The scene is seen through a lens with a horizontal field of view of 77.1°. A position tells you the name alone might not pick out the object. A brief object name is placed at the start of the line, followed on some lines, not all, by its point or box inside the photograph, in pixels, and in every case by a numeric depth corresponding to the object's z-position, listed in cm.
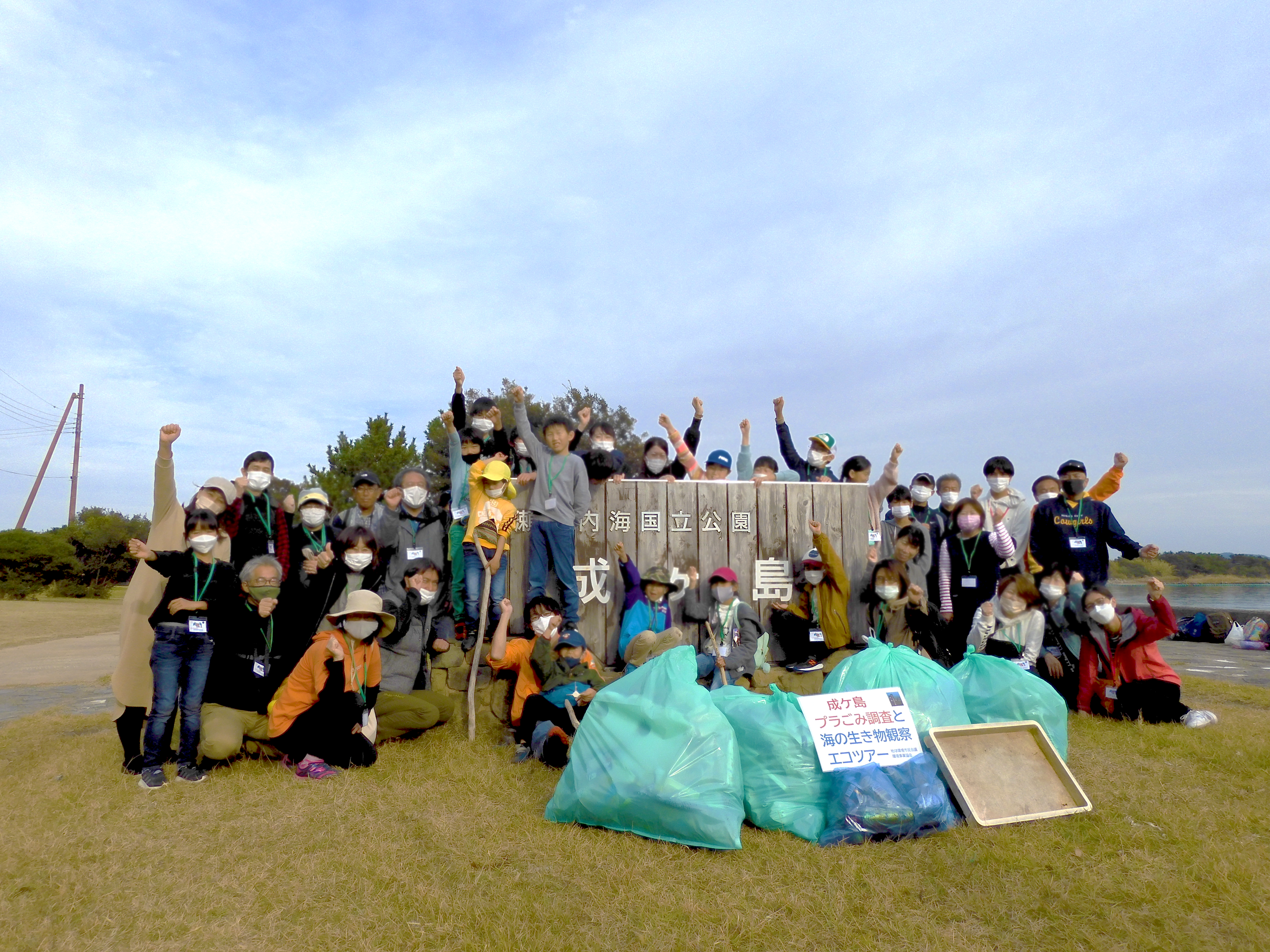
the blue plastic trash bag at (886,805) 347
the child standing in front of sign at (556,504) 616
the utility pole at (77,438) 3297
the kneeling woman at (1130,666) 566
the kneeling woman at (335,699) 478
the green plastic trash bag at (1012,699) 441
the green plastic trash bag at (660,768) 341
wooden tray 371
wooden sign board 664
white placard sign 363
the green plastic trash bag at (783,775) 361
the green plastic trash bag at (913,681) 401
